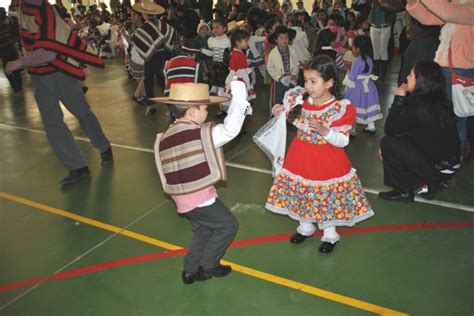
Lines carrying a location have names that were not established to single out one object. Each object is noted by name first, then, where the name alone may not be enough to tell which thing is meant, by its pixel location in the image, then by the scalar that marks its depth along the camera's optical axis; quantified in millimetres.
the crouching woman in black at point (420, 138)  4309
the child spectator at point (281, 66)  6824
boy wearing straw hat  2994
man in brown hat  8219
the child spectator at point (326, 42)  6840
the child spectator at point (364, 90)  6512
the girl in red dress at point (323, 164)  3508
